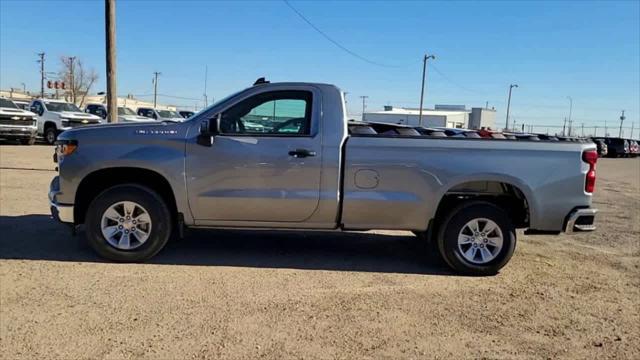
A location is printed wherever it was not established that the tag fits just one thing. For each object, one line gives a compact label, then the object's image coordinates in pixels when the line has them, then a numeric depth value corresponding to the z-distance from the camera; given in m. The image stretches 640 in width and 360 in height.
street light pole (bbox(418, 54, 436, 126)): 52.67
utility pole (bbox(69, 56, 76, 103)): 85.61
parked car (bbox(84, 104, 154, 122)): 28.08
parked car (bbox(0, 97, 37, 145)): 23.17
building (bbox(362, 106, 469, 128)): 87.56
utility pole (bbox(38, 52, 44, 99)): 87.19
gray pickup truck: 5.78
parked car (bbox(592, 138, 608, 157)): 40.19
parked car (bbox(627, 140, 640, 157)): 51.84
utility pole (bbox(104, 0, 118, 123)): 13.16
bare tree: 86.62
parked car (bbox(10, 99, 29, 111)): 26.80
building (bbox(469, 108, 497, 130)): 93.81
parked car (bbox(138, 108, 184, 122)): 30.51
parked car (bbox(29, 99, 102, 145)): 24.98
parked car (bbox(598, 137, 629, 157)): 49.75
